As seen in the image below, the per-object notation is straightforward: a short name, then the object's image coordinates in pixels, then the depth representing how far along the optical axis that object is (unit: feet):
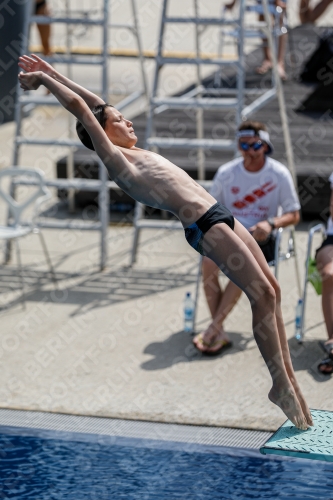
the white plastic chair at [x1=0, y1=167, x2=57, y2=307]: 42.52
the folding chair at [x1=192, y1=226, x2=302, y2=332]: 35.91
